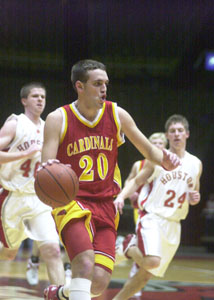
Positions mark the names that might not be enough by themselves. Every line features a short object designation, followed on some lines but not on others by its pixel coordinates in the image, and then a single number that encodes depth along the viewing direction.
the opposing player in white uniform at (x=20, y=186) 10.73
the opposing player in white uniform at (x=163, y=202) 10.44
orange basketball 6.41
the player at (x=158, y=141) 14.67
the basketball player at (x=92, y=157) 6.86
